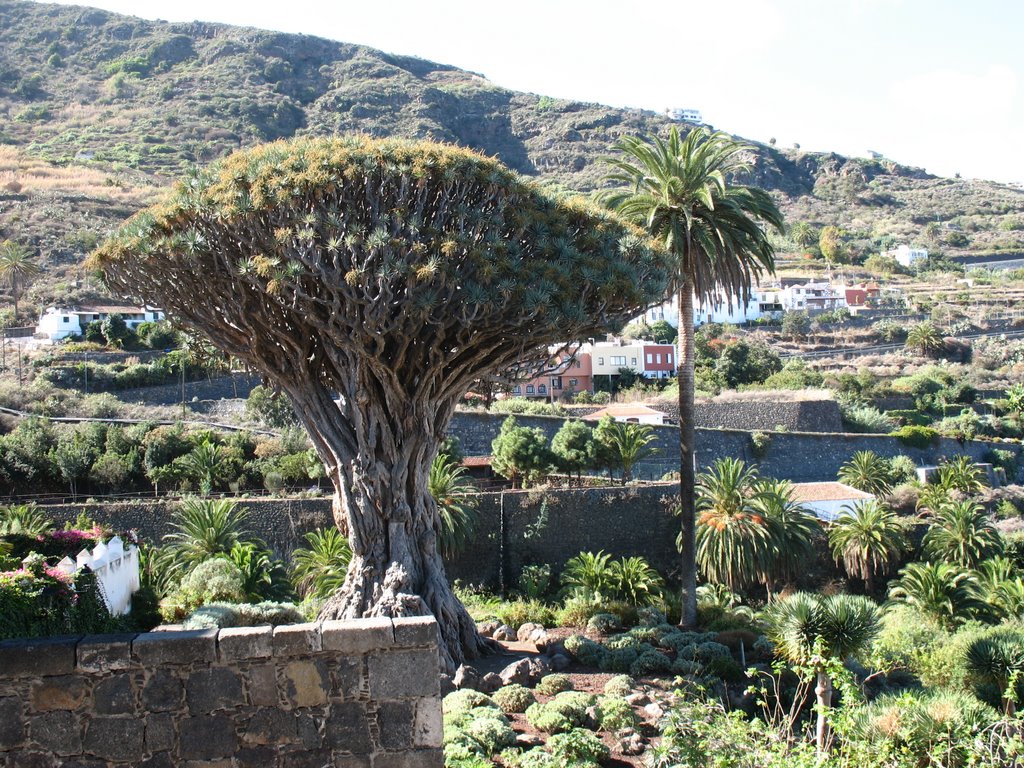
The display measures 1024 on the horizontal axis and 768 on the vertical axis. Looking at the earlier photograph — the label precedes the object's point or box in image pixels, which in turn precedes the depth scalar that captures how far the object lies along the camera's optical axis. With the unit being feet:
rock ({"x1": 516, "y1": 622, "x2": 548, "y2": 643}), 56.85
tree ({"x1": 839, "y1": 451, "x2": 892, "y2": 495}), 118.21
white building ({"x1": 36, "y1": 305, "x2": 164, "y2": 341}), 146.82
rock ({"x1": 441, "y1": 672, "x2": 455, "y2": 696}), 44.29
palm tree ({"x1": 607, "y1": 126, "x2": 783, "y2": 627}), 64.69
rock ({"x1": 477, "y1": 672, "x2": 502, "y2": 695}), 44.32
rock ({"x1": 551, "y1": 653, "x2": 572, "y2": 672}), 51.63
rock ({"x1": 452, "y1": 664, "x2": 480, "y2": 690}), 44.37
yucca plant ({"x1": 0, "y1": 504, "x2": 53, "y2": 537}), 63.46
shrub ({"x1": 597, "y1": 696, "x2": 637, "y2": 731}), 38.47
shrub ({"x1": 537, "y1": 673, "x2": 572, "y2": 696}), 43.98
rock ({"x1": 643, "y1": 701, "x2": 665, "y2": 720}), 40.79
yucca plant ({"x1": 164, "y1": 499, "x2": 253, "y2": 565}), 70.74
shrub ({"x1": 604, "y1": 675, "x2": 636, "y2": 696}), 44.72
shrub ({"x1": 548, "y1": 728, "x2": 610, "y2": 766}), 33.53
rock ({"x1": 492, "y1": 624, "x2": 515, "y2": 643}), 57.88
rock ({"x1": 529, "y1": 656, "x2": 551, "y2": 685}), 46.72
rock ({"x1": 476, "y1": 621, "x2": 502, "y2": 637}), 58.49
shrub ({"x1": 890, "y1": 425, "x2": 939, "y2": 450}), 135.85
